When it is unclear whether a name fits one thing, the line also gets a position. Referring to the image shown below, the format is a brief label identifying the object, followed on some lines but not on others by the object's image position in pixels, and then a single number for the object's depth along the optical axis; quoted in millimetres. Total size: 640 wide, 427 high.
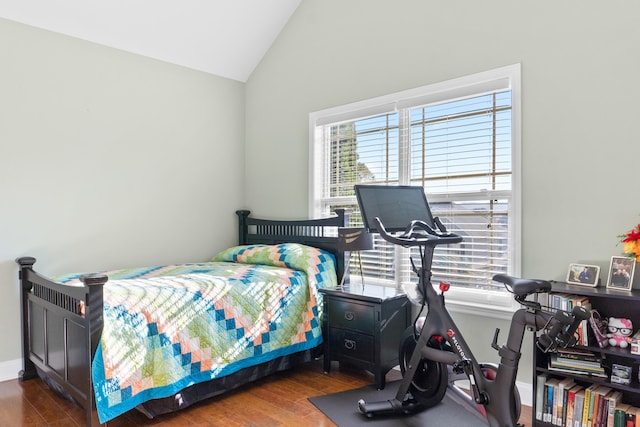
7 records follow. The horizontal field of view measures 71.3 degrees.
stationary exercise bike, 1946
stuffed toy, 2076
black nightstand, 2826
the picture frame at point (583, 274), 2250
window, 2719
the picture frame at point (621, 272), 2137
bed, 2160
